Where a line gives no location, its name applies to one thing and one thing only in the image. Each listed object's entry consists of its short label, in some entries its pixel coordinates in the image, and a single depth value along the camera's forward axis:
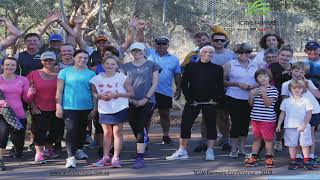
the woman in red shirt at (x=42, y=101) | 7.30
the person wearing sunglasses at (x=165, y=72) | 8.46
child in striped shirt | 6.96
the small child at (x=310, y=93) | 6.93
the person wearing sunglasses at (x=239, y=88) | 7.40
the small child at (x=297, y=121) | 6.80
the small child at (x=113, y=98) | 6.96
